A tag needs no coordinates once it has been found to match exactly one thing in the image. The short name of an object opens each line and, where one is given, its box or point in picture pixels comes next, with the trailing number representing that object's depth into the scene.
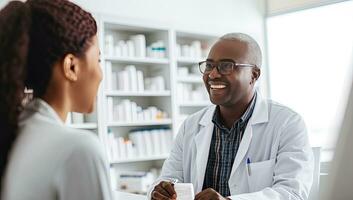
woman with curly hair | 0.72
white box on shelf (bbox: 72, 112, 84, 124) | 3.83
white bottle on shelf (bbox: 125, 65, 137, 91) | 4.24
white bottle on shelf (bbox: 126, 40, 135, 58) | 4.26
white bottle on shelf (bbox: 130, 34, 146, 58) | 4.30
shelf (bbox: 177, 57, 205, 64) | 4.67
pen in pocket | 1.76
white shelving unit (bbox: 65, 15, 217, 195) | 3.99
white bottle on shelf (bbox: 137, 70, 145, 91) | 4.30
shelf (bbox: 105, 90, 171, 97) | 4.06
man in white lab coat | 1.73
